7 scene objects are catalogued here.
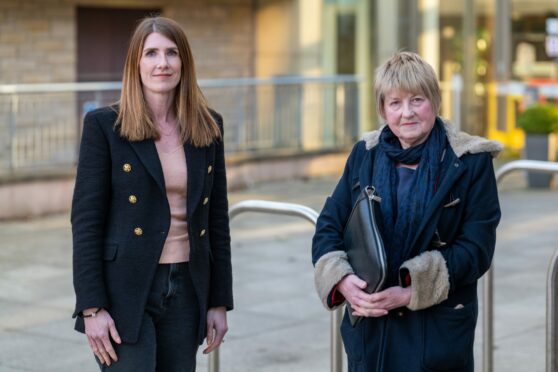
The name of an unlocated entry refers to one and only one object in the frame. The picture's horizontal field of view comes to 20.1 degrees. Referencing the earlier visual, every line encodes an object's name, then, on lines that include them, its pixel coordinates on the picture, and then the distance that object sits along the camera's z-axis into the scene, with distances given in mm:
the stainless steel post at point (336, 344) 6393
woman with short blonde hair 4664
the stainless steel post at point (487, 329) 7450
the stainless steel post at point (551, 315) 6629
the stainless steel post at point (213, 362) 6988
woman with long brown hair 4880
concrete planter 19426
